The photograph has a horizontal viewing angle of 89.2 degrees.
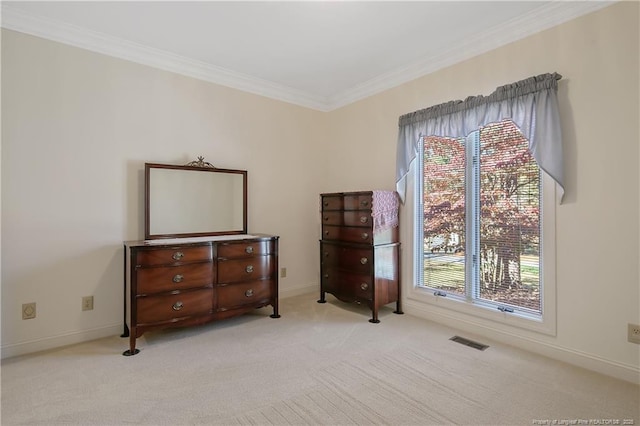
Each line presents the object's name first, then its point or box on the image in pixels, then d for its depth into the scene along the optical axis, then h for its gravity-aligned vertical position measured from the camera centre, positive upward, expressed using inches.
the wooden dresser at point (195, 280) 101.7 -22.6
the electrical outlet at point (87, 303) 109.7 -29.7
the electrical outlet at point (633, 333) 81.8 -30.3
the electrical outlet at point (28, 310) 99.9 -29.3
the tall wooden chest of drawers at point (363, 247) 128.3 -13.6
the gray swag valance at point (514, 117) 93.1 +32.8
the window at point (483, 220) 103.0 -1.8
